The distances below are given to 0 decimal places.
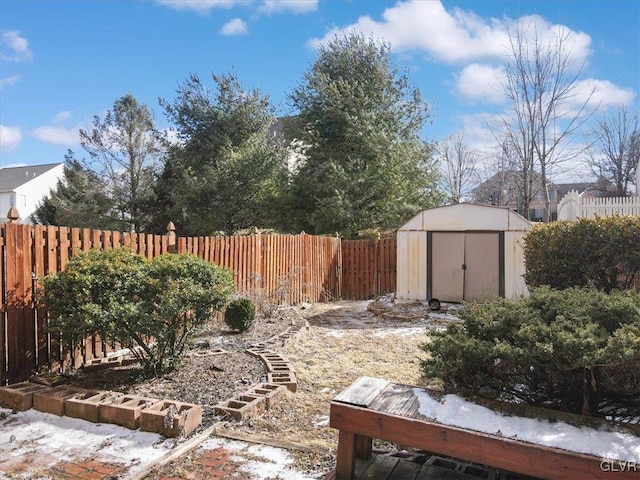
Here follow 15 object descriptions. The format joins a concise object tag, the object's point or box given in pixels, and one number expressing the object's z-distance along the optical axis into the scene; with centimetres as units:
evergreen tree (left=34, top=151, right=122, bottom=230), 2191
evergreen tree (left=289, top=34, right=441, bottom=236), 1602
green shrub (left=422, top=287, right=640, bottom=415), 226
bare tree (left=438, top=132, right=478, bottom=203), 2708
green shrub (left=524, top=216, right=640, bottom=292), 600
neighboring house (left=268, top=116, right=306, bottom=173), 1756
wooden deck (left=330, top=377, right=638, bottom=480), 188
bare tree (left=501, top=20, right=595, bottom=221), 1379
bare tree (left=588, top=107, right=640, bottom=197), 2197
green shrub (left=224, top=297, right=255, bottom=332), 689
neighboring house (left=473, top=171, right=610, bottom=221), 2425
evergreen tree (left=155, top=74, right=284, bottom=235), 1936
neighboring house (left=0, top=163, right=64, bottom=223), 3136
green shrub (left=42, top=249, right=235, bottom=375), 420
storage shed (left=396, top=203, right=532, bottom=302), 1027
